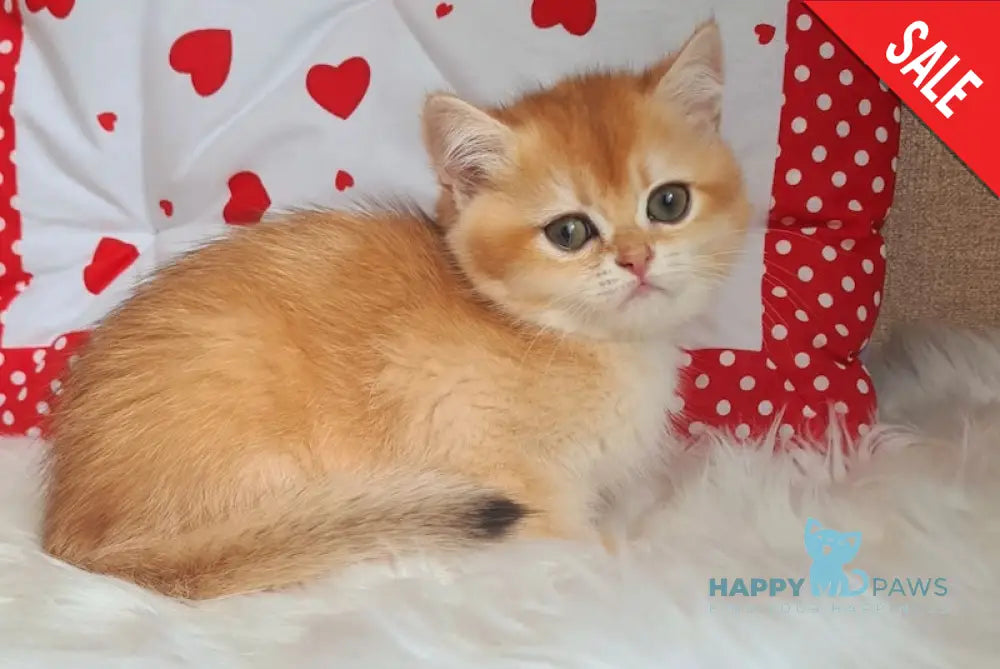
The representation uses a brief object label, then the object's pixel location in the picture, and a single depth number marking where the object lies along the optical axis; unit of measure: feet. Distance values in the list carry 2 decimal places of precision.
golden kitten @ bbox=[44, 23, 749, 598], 1.72
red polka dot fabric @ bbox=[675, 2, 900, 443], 2.01
